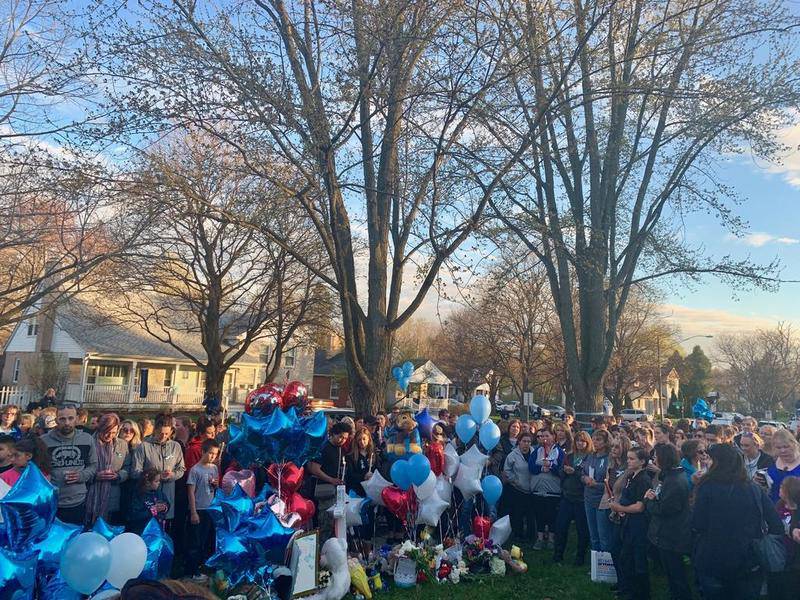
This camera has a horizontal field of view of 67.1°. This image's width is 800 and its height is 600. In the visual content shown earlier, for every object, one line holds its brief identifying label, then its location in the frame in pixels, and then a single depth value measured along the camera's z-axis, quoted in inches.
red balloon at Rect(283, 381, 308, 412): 249.8
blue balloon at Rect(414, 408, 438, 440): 331.8
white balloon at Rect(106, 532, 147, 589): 142.6
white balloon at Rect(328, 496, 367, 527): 261.6
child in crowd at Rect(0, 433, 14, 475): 208.8
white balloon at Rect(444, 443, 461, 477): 295.7
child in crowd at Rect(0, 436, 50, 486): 202.5
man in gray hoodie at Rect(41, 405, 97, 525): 227.8
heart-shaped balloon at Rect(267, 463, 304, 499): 243.4
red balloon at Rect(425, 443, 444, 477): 292.0
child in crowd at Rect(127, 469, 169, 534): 249.0
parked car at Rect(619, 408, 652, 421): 1663.1
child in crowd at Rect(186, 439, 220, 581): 270.5
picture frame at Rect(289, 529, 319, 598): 213.2
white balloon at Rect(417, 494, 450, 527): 273.9
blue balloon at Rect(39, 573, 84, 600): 144.3
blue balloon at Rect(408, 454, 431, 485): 259.6
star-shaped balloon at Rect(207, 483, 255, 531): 199.6
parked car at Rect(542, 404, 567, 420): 1815.2
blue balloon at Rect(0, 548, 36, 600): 132.3
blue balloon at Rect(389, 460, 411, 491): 261.7
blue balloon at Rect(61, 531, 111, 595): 136.6
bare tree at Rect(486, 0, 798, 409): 398.0
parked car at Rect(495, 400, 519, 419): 1627.5
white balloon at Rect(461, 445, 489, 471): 299.7
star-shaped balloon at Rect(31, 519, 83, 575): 144.0
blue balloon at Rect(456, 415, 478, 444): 327.3
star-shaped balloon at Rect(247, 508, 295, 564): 202.1
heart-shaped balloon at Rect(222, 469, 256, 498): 242.8
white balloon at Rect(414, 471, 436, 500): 269.9
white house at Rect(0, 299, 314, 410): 1101.1
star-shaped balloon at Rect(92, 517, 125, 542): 154.1
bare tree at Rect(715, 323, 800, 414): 2252.7
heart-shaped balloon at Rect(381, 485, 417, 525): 270.1
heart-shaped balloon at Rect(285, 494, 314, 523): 242.8
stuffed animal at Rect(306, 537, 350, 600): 229.3
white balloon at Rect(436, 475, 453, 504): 287.1
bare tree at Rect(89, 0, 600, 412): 340.8
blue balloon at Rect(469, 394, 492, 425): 332.5
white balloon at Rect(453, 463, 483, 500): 294.5
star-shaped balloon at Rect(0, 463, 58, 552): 137.9
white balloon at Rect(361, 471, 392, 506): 274.7
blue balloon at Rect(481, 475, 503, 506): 299.7
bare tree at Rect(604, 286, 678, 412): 1593.3
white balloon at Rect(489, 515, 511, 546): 295.6
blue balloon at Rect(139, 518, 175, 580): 157.1
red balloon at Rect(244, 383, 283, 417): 240.2
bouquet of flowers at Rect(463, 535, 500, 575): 280.5
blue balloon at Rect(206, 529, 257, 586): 198.2
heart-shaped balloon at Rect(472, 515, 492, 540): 294.7
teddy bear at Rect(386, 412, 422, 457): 281.3
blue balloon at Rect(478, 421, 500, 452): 319.0
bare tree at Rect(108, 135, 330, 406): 767.5
